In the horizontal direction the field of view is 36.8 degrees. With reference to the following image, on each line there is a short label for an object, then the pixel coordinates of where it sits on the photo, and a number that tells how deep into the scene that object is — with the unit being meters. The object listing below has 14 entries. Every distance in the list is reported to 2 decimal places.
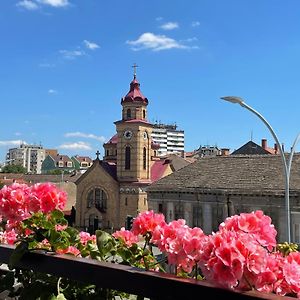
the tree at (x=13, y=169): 149.68
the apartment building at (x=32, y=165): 195.88
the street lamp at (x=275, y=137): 13.90
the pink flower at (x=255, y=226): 2.26
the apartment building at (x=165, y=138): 185.29
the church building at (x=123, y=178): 51.53
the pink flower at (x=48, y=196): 3.38
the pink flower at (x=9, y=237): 3.70
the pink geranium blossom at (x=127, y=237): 3.24
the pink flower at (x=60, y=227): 3.21
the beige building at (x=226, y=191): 26.09
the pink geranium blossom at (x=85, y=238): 3.55
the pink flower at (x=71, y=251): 3.04
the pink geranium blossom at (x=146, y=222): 3.01
